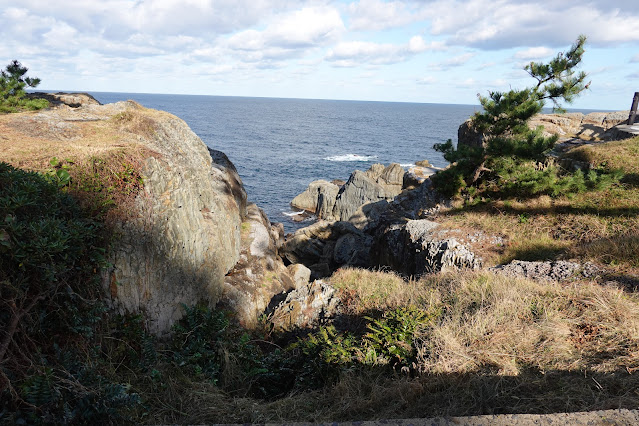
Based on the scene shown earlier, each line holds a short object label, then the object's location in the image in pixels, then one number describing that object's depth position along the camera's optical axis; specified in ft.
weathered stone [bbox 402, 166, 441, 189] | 114.73
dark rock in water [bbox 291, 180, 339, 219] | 126.21
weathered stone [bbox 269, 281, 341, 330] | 30.55
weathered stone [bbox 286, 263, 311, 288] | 60.49
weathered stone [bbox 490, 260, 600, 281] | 29.43
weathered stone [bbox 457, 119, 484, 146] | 97.46
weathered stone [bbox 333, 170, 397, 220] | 123.65
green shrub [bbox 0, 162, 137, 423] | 12.32
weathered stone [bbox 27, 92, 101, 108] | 71.10
